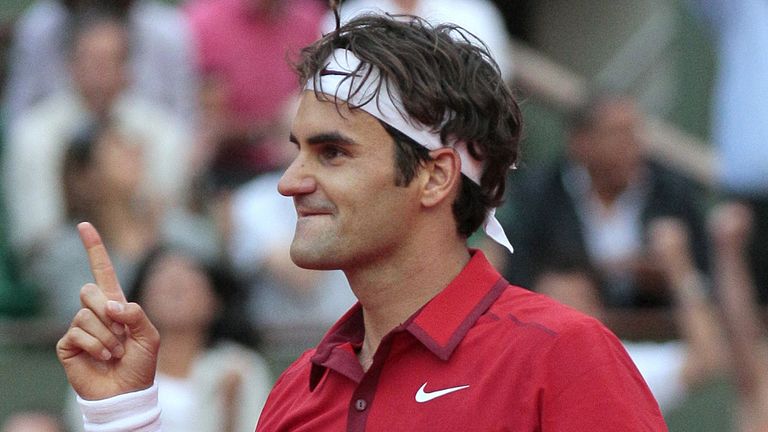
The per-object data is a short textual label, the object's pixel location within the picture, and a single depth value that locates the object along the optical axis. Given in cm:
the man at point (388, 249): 524
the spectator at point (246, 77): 1334
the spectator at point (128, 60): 1295
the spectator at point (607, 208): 1300
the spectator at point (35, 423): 1126
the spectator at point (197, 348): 1151
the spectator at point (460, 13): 1313
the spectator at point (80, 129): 1238
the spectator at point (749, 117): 1286
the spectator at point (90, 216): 1221
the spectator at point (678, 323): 1234
